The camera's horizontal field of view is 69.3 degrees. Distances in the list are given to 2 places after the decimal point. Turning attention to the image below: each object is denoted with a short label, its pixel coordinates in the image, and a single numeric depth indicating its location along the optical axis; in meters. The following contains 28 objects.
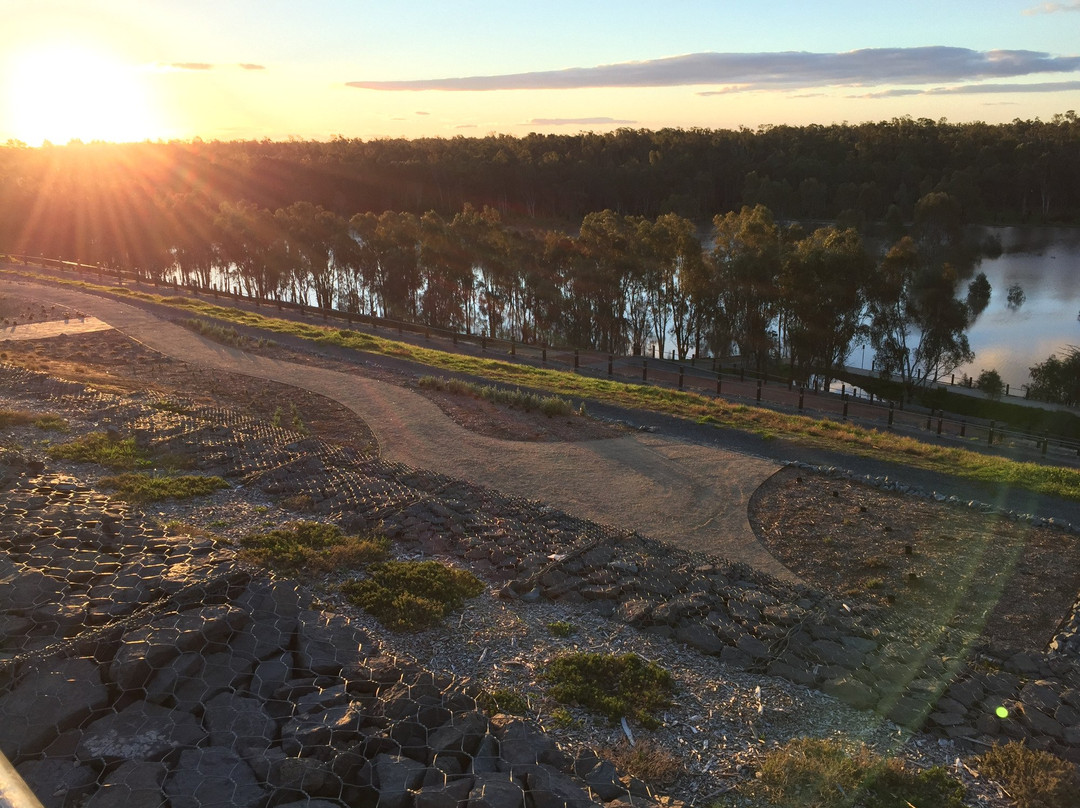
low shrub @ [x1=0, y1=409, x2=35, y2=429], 13.67
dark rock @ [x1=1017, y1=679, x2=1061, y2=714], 7.13
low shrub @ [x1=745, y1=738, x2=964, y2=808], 5.59
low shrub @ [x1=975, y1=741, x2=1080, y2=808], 5.73
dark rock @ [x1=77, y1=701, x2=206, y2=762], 5.05
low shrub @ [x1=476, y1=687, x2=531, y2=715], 6.47
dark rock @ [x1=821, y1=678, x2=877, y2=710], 7.11
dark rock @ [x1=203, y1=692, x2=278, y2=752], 5.35
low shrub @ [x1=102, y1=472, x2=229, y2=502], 10.75
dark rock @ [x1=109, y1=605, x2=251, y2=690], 5.80
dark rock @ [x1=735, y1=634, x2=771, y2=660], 7.86
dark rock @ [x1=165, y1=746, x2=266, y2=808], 4.70
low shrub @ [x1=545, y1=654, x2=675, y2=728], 6.68
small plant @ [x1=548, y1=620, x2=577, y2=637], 8.03
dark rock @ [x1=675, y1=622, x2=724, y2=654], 7.99
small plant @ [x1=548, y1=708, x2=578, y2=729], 6.41
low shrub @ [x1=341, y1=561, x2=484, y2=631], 8.03
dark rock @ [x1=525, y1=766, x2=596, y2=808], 4.95
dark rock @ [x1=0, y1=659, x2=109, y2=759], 5.09
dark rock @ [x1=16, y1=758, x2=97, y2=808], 4.66
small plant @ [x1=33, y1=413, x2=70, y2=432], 13.69
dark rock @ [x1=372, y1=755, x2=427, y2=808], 4.89
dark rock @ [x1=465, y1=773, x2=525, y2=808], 4.80
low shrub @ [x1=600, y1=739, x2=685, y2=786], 5.77
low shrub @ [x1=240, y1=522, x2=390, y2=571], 9.03
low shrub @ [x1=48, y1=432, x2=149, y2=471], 12.06
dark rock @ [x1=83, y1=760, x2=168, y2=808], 4.60
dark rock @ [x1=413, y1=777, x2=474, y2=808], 4.82
